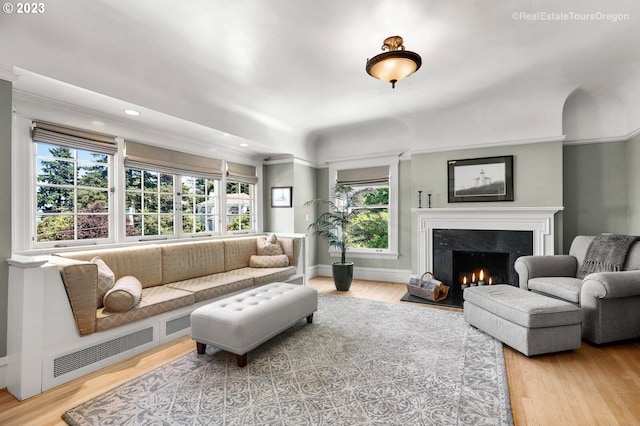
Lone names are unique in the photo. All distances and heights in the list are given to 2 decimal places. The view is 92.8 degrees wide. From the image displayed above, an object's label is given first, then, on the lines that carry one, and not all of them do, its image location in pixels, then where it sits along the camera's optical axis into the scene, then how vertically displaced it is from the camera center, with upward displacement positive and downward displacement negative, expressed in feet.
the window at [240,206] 16.54 +0.56
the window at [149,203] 11.87 +0.58
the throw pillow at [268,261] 14.70 -2.22
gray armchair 8.84 -2.64
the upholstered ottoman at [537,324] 8.24 -3.07
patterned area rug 5.97 -3.92
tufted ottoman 7.82 -2.86
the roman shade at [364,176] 17.88 +2.36
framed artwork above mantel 14.42 +1.71
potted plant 15.79 -0.67
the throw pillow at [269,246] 15.38 -1.54
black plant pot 15.70 -3.14
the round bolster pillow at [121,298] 8.29 -2.24
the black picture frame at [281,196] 17.90 +1.18
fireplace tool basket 13.80 -3.41
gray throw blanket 10.42 -1.43
